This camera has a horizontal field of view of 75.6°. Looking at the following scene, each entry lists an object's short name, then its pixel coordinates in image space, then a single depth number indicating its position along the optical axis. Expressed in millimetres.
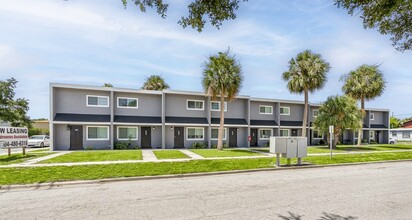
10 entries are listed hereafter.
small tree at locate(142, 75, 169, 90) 41344
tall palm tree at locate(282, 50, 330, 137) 28219
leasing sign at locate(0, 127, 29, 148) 16562
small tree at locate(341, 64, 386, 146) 30953
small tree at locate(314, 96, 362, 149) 27078
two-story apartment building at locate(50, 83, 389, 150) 23500
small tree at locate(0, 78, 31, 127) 36362
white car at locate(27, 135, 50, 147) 29250
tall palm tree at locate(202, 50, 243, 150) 23328
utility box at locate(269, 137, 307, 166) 14141
